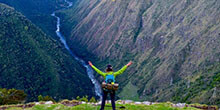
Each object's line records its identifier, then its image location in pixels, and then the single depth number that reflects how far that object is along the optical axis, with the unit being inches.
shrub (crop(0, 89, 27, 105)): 1283.3
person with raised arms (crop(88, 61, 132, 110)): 634.8
